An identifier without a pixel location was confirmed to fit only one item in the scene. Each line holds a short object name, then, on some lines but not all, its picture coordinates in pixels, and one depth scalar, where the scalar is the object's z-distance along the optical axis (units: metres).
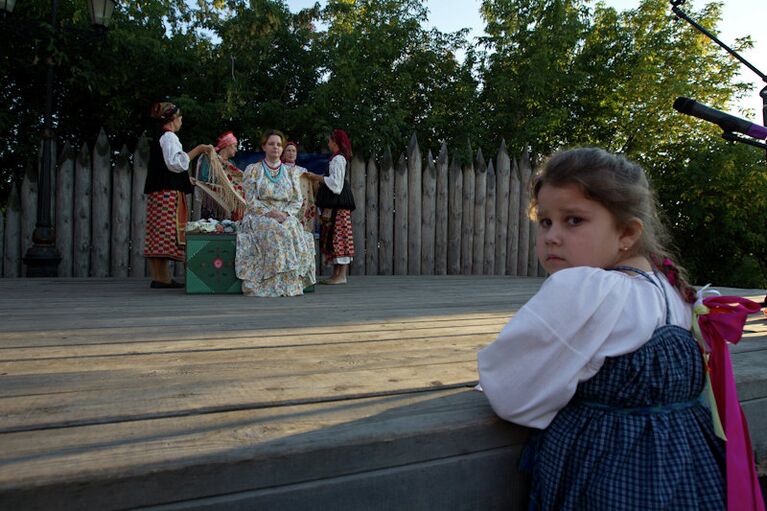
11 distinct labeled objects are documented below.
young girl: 1.33
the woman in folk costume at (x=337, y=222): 6.27
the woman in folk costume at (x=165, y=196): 5.50
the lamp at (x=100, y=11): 6.56
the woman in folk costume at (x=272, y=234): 5.20
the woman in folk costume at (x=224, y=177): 5.89
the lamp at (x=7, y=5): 6.15
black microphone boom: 2.09
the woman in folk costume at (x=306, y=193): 6.35
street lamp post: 6.07
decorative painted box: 5.20
